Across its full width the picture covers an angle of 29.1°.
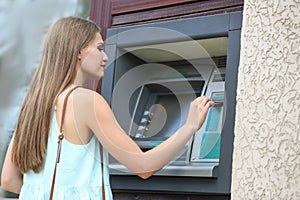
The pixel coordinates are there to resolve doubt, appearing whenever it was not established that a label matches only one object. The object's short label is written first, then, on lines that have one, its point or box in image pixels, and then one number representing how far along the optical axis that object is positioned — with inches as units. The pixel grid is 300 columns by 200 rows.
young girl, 79.4
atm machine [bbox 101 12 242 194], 101.5
